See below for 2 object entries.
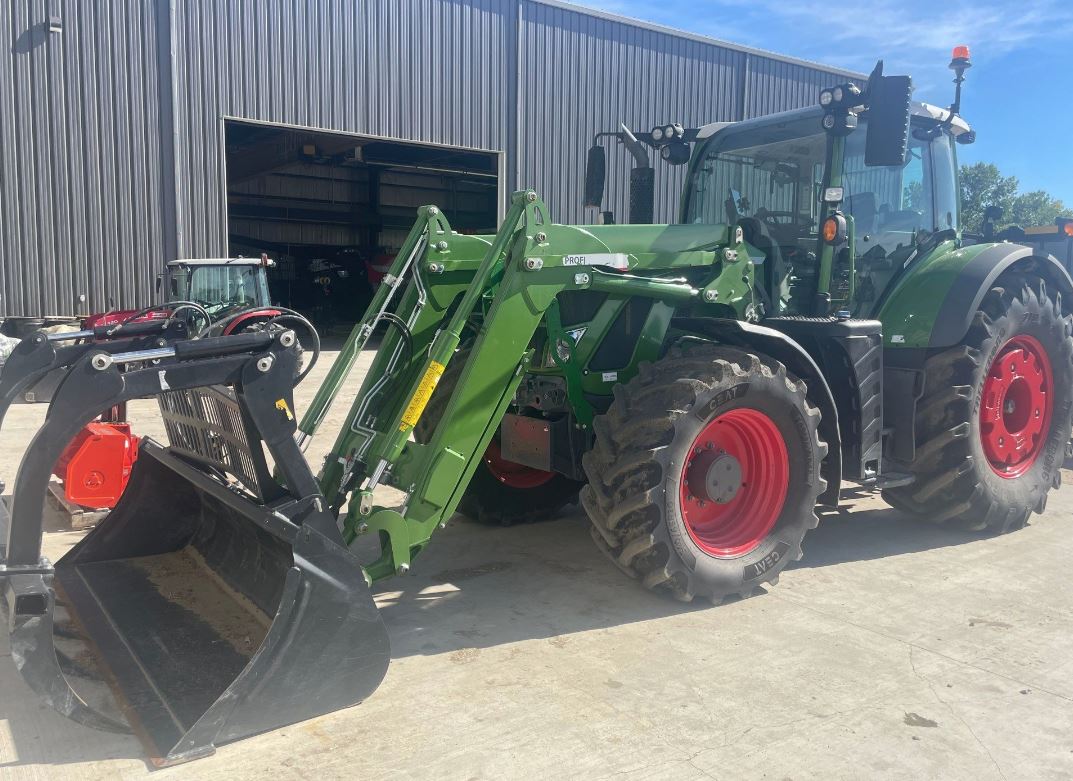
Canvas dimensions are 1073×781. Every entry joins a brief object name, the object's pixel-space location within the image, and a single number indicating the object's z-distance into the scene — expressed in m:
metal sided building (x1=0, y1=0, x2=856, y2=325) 14.73
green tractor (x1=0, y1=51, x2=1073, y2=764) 3.15
